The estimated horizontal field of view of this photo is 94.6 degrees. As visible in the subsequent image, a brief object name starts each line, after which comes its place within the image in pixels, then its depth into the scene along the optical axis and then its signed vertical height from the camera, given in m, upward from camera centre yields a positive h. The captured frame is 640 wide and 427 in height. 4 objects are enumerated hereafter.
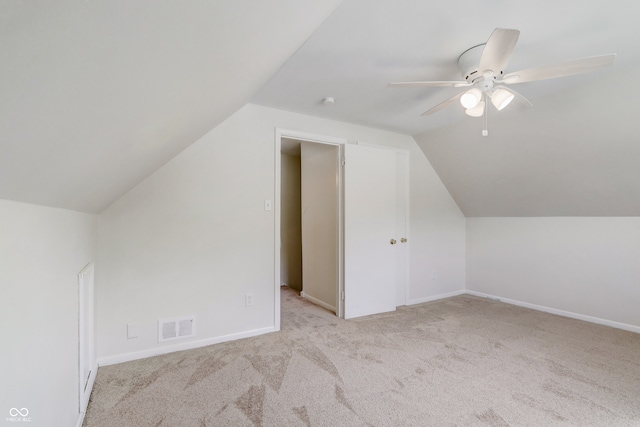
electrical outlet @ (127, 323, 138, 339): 2.35 -0.93
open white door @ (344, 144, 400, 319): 3.40 -0.22
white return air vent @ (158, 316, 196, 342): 2.46 -0.98
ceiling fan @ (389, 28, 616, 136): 1.49 +0.81
